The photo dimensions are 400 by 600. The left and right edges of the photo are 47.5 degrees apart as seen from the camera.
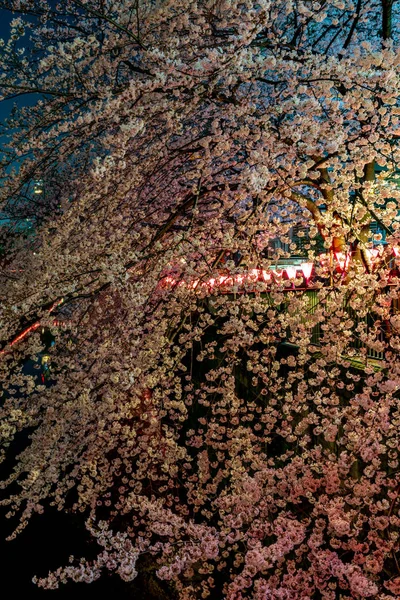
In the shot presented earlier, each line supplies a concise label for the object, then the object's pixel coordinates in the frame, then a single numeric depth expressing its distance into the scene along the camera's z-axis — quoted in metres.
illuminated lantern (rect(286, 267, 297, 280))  13.24
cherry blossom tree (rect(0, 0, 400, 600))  4.99
